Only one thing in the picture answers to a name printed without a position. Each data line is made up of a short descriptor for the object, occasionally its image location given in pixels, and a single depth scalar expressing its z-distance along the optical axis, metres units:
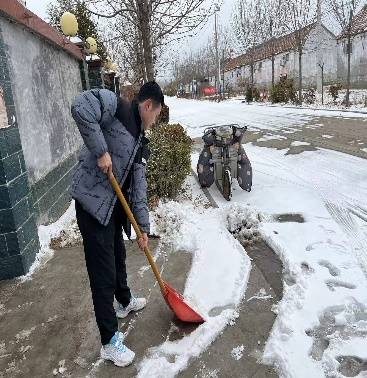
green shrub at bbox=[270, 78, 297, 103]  23.38
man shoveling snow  2.24
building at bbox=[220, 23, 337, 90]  33.44
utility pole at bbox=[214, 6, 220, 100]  38.12
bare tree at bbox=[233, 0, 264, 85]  30.34
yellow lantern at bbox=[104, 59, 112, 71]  12.36
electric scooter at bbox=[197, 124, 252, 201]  5.96
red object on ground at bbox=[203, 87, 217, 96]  46.91
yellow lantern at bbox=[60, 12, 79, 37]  7.21
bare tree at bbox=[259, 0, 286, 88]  26.19
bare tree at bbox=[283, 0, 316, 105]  22.59
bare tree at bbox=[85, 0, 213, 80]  9.67
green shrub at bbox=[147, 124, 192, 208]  5.37
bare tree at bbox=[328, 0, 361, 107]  17.89
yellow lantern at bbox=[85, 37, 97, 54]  8.84
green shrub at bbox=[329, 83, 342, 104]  20.43
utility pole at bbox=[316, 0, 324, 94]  21.36
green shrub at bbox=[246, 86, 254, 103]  27.81
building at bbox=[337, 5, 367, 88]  26.99
